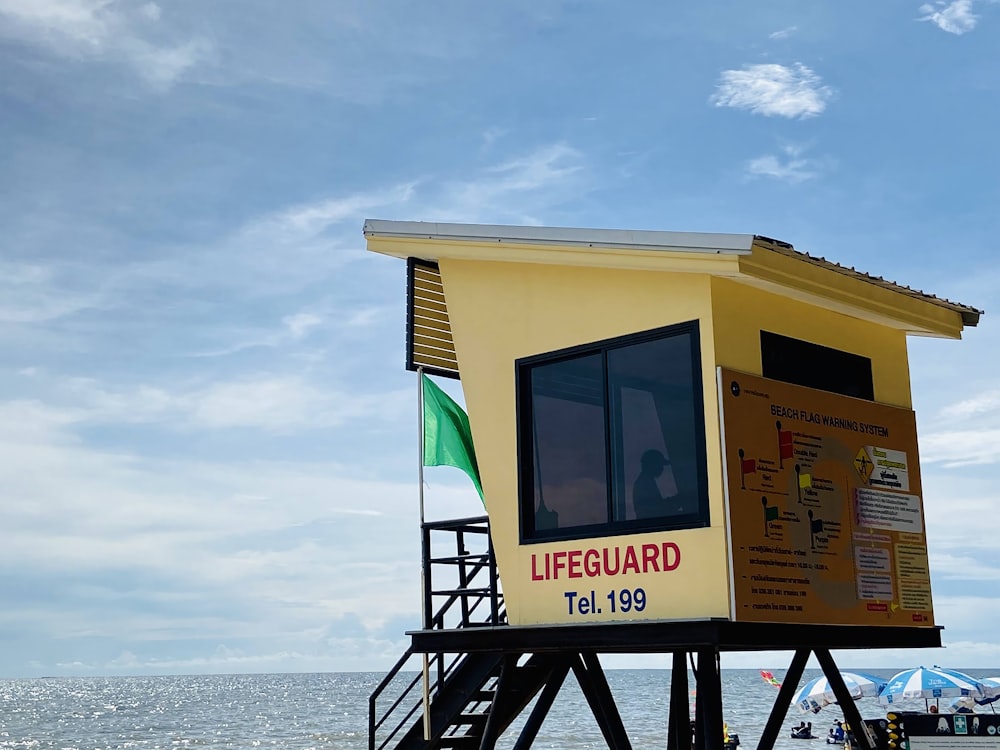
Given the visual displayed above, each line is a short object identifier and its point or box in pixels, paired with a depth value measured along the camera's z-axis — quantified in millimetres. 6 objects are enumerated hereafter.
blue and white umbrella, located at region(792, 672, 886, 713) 36938
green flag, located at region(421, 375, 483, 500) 13180
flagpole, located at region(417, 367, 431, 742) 12672
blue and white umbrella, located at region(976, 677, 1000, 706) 34438
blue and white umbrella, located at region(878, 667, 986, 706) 33031
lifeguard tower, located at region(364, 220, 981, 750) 10531
